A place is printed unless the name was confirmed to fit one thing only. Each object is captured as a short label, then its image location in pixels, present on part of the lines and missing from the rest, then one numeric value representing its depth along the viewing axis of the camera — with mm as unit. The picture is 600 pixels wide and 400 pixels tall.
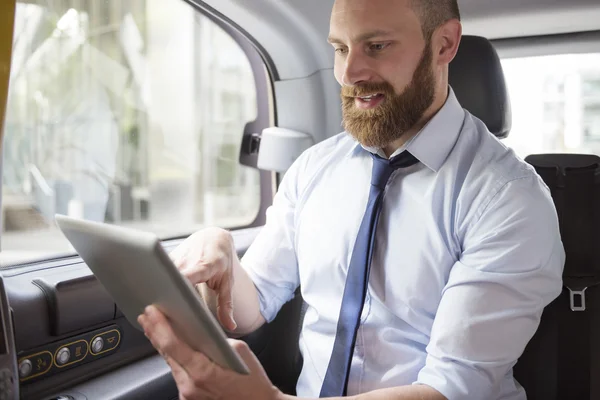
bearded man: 1296
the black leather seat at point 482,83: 1695
